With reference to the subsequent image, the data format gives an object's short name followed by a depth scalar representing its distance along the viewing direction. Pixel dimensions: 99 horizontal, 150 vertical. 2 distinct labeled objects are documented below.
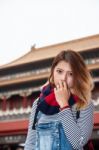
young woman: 1.88
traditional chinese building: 16.73
